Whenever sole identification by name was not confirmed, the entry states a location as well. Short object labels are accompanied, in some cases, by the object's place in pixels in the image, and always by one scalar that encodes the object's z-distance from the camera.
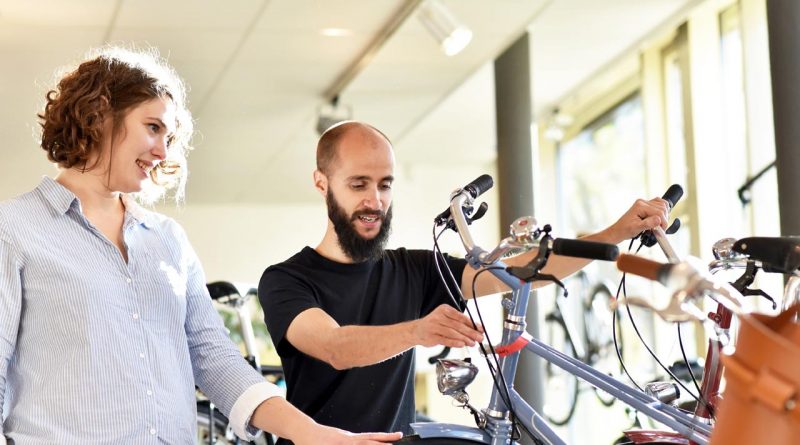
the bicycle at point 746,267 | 2.01
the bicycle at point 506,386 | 1.94
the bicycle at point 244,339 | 3.56
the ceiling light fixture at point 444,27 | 4.76
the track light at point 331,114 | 6.49
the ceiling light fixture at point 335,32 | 5.23
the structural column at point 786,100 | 3.19
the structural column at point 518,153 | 5.10
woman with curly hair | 1.78
